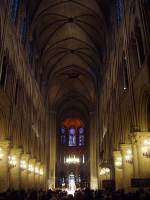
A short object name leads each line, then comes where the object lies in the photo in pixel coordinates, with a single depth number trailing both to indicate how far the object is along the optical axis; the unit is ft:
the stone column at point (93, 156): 107.15
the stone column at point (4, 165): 42.56
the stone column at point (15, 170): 49.80
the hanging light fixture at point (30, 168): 64.45
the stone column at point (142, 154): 33.85
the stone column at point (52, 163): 111.63
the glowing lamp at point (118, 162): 48.44
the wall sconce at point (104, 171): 68.75
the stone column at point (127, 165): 41.69
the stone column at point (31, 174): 65.30
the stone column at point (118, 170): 48.99
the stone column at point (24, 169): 56.31
